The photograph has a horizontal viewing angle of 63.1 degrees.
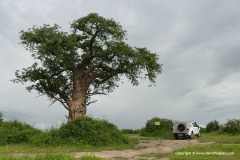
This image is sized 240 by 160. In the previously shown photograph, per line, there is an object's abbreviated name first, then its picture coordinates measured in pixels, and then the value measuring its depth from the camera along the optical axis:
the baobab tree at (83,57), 18.01
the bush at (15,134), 14.31
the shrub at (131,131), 22.43
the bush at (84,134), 13.16
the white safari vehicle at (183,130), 17.11
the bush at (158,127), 19.31
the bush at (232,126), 19.03
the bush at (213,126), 21.83
